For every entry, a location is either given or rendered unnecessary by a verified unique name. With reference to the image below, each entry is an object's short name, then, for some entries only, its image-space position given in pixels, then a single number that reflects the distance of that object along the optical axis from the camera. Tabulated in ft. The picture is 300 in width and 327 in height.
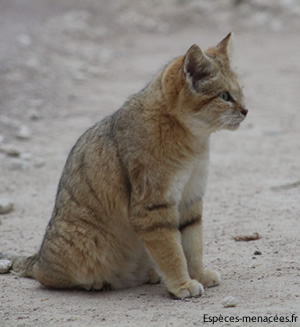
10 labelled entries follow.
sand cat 31.55
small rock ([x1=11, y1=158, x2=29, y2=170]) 59.36
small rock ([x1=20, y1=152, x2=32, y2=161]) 61.46
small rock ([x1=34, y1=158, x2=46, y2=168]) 60.13
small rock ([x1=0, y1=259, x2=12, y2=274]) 37.91
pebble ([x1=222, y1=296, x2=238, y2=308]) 29.45
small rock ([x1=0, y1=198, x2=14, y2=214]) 48.88
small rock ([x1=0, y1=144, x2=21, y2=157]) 62.13
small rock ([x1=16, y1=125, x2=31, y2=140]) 66.90
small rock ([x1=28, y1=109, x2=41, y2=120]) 74.08
